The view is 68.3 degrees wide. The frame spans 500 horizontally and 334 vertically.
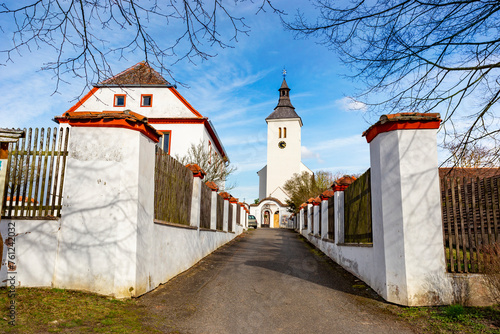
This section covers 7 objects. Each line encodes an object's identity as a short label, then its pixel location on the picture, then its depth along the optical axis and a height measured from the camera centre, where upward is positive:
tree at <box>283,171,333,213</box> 43.41 +4.51
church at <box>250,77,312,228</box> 60.03 +10.63
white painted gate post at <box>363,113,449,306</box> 5.56 +0.15
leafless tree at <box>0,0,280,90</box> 4.36 +2.38
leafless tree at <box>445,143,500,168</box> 6.30 +1.19
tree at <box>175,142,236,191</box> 25.50 +4.17
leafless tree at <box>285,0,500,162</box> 5.51 +2.72
